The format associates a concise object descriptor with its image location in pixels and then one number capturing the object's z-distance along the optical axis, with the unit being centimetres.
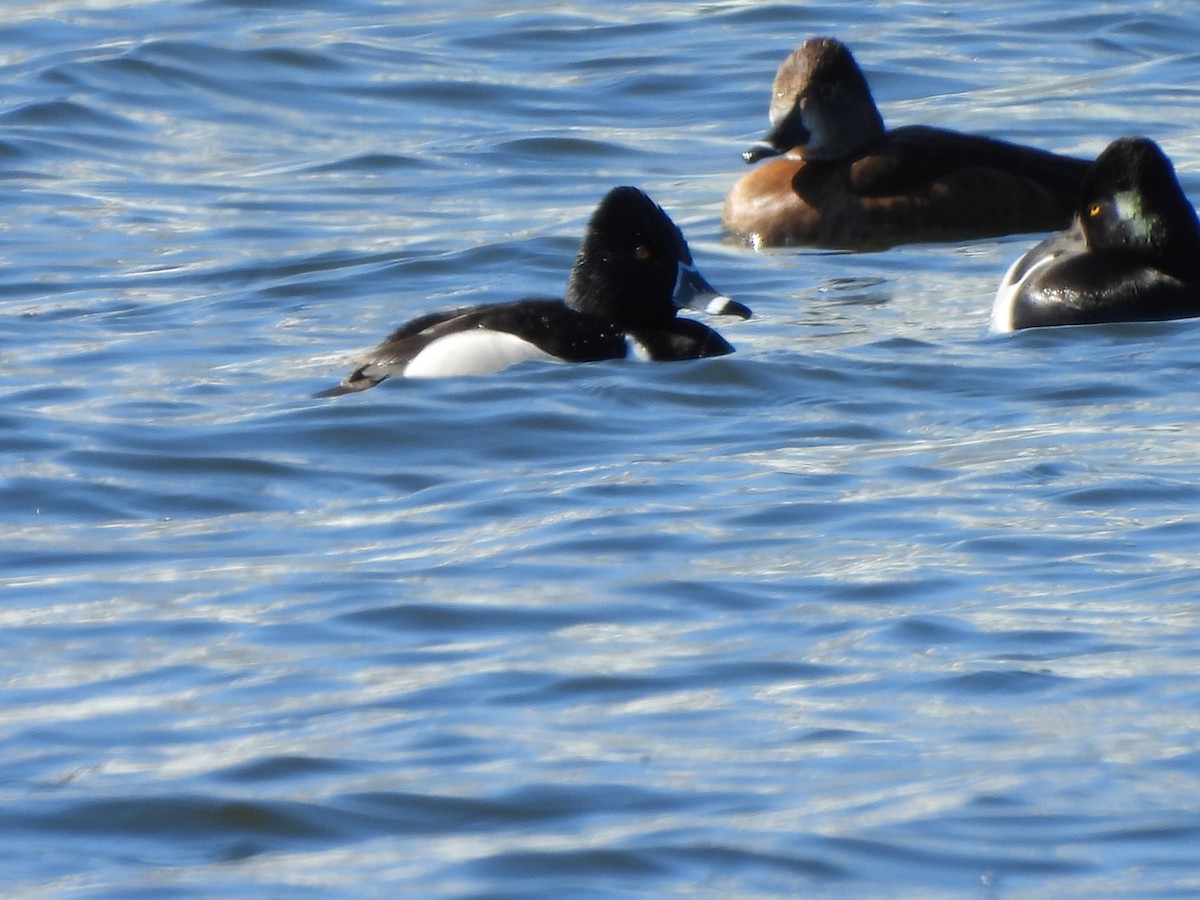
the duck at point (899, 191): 2198
